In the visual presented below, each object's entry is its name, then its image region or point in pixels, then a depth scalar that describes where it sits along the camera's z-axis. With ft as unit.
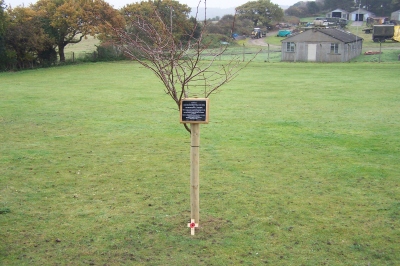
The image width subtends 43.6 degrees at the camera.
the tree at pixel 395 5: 292.81
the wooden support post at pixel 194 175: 22.94
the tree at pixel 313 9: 346.33
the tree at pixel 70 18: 126.41
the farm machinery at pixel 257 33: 225.66
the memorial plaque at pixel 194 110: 22.20
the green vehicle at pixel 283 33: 237.25
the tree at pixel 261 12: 260.48
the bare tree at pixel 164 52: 21.91
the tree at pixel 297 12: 344.08
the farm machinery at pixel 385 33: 188.95
